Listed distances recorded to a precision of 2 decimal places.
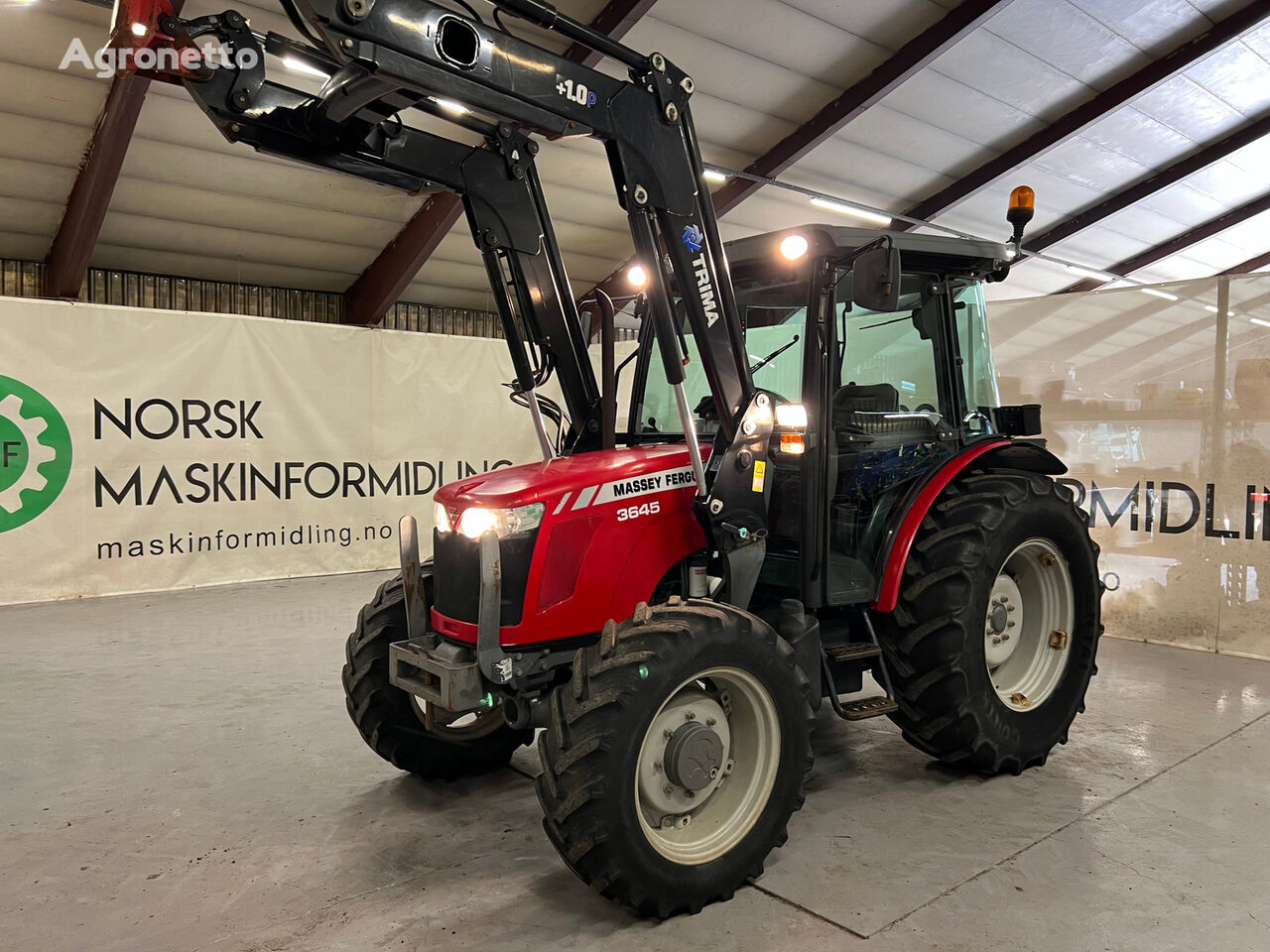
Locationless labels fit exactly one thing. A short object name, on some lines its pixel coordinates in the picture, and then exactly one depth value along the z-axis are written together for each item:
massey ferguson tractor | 2.38
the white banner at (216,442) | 6.91
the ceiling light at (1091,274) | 15.28
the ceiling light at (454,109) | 2.78
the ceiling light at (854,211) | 11.45
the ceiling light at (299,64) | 2.67
